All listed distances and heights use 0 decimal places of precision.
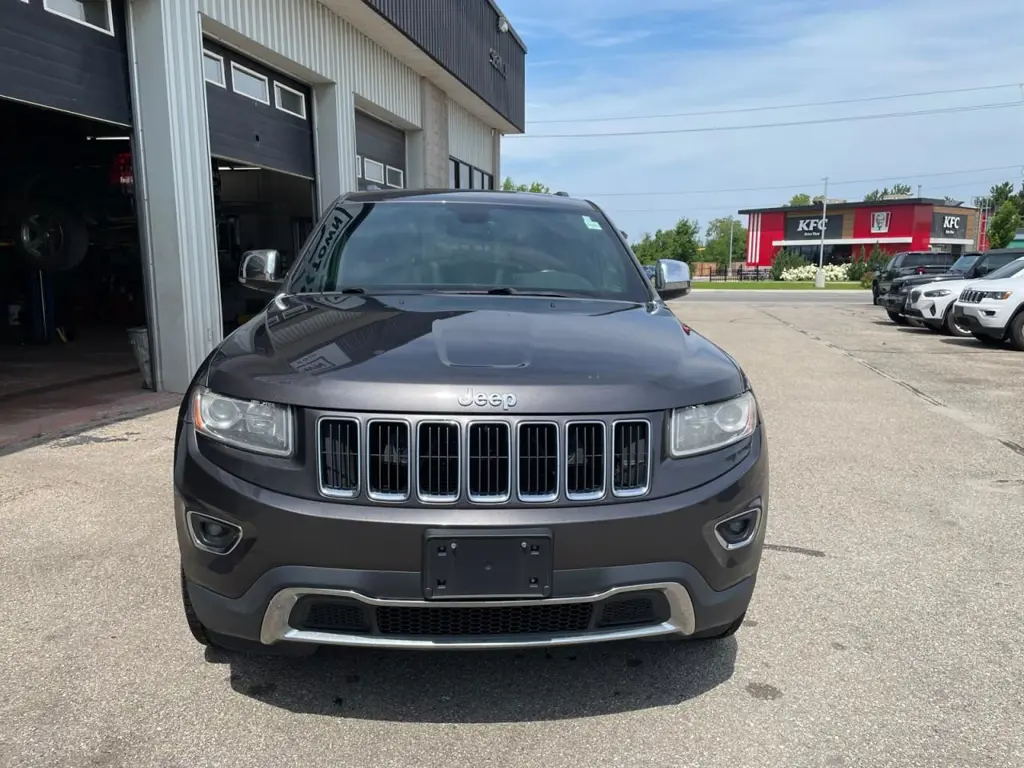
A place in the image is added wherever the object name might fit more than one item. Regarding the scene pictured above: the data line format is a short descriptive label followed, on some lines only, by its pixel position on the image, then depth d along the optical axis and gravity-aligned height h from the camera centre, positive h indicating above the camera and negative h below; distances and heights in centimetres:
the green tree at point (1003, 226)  5578 +138
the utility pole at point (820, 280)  4797 -219
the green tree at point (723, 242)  10594 +32
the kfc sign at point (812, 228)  7857 +167
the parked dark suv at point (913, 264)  2063 -54
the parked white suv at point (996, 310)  1225 -103
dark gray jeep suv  205 -69
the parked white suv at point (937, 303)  1503 -113
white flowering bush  6172 -238
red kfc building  7331 +160
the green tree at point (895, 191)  13285 +917
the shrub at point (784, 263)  6494 -159
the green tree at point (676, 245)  8031 -12
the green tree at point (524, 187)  6778 +509
